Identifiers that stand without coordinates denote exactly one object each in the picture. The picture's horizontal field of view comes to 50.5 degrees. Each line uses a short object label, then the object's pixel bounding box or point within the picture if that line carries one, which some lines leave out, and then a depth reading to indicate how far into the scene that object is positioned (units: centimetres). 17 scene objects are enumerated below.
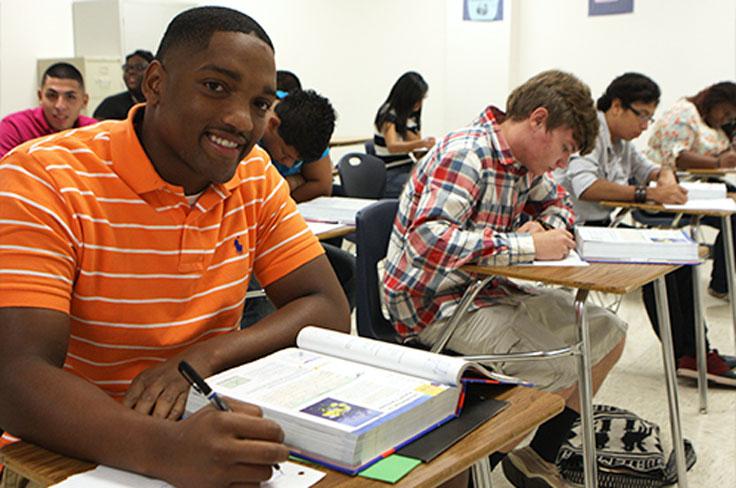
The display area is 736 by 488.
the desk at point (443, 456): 90
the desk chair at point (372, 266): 233
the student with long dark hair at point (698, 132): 512
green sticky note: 89
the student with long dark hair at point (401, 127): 564
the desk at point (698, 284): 311
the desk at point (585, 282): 203
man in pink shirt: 369
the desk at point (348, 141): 704
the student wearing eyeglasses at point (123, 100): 456
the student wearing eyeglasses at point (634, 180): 336
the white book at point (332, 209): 298
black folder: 95
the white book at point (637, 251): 231
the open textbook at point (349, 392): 92
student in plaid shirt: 219
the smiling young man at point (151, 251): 102
